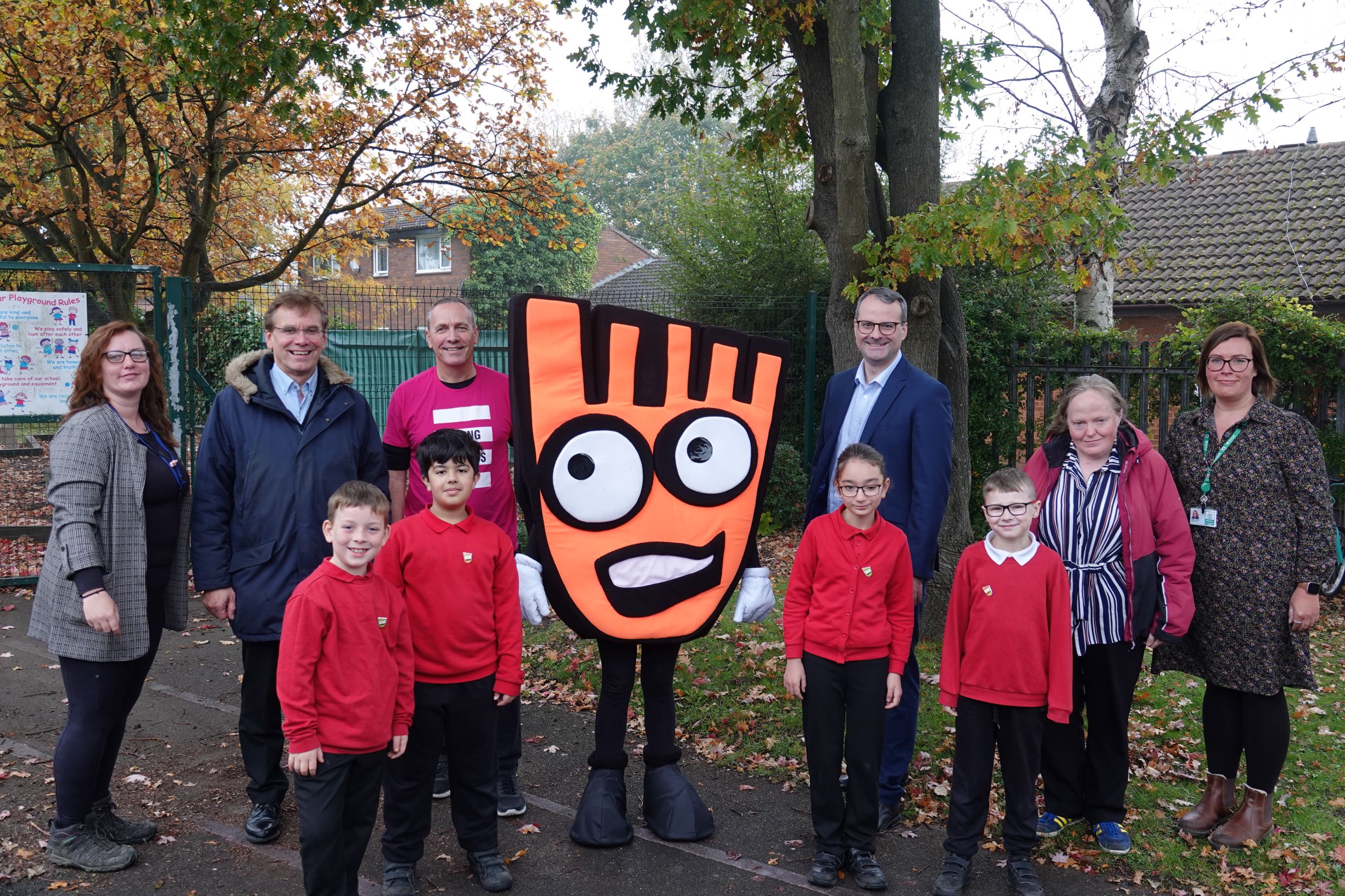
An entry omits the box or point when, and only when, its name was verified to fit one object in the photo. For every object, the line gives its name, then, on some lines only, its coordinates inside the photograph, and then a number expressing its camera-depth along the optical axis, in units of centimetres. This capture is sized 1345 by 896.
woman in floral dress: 378
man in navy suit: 376
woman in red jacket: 371
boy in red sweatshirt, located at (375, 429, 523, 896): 337
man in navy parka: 372
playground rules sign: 690
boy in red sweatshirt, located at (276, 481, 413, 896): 298
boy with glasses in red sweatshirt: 342
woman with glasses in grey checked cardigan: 347
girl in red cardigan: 350
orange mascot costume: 370
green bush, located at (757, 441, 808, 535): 1023
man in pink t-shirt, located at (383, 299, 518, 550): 393
